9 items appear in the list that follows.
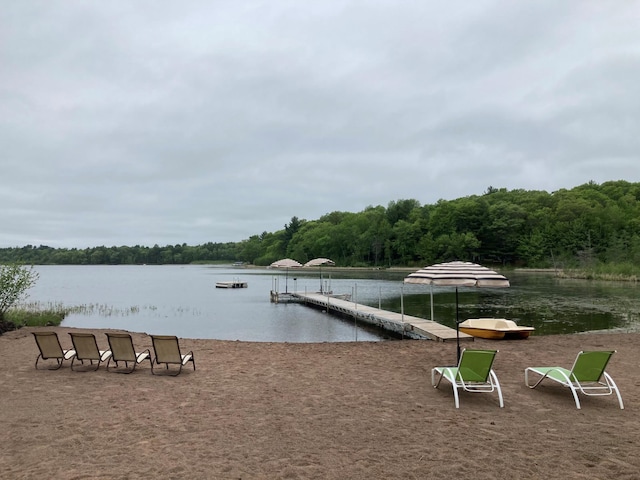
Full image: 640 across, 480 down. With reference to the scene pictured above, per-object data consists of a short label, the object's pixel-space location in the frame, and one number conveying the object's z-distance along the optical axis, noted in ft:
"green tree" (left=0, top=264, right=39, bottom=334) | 46.09
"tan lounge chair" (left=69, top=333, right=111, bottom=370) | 25.41
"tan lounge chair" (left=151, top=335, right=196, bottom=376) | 24.35
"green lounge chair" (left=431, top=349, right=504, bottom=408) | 19.49
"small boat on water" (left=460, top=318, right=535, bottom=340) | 38.22
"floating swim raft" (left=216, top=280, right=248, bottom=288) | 145.40
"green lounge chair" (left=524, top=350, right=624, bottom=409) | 19.33
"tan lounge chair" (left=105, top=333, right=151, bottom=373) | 24.93
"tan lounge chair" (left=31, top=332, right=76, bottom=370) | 25.68
